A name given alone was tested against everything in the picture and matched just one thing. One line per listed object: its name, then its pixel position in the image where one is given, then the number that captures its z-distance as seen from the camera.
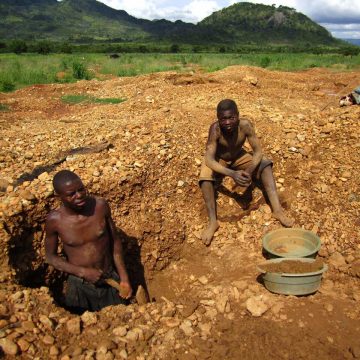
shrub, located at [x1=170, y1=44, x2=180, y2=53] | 48.81
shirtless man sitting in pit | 2.88
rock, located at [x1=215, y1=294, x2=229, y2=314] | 3.04
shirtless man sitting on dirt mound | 3.92
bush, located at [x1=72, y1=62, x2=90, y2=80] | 14.11
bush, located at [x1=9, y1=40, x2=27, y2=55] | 37.78
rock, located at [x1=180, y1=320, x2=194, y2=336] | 2.75
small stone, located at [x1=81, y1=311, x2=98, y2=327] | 2.72
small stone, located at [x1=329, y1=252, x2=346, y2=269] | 3.55
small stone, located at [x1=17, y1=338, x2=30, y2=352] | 2.36
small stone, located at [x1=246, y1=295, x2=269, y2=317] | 2.97
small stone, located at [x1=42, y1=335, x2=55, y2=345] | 2.46
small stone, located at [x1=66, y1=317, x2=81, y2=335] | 2.61
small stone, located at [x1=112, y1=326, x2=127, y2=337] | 2.65
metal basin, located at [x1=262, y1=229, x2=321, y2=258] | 3.54
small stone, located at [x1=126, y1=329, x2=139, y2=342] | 2.62
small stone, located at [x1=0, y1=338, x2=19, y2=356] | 2.31
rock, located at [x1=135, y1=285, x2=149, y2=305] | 3.26
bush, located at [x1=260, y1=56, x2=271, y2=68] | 19.64
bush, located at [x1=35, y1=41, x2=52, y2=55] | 36.41
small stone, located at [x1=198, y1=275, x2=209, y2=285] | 3.76
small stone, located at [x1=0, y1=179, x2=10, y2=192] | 3.97
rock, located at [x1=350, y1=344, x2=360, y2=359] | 2.54
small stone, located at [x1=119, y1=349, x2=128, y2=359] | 2.49
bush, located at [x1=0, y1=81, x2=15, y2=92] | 11.15
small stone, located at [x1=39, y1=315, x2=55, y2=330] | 2.59
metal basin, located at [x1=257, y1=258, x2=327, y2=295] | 2.97
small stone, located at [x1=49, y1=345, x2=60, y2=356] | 2.41
